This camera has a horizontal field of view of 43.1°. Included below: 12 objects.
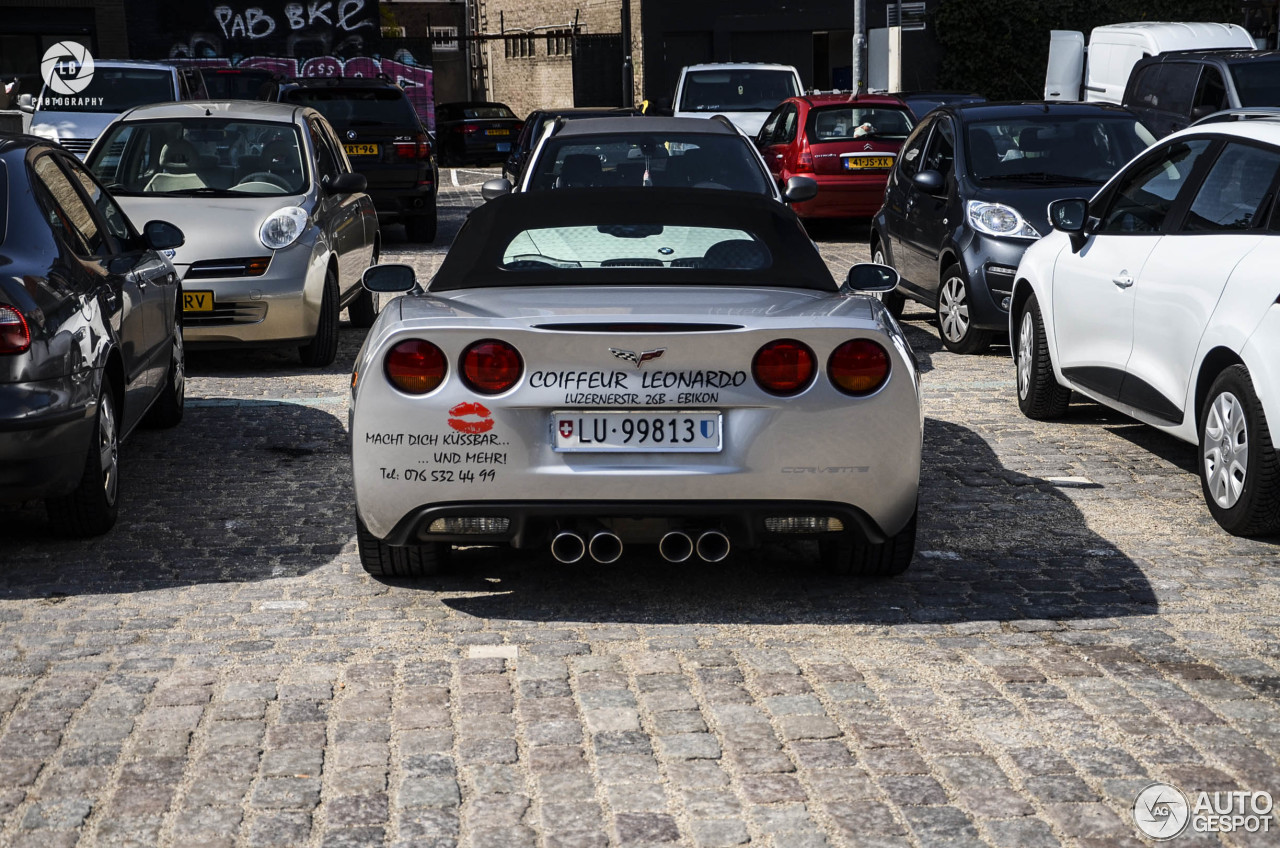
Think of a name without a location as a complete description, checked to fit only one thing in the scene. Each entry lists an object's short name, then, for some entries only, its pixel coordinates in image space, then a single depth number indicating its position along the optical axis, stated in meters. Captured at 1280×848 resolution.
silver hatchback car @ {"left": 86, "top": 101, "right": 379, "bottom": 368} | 10.16
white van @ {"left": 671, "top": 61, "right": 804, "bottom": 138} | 23.42
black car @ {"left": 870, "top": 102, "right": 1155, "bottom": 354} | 10.77
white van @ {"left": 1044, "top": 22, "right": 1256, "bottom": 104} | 22.52
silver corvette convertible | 4.98
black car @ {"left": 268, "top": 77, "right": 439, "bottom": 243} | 18.38
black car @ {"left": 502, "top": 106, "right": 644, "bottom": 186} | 18.08
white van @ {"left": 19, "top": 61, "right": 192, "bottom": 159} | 19.70
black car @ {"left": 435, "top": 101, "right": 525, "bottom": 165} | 36.06
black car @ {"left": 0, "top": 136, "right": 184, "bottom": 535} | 5.74
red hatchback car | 18.06
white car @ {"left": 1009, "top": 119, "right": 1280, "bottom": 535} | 6.15
